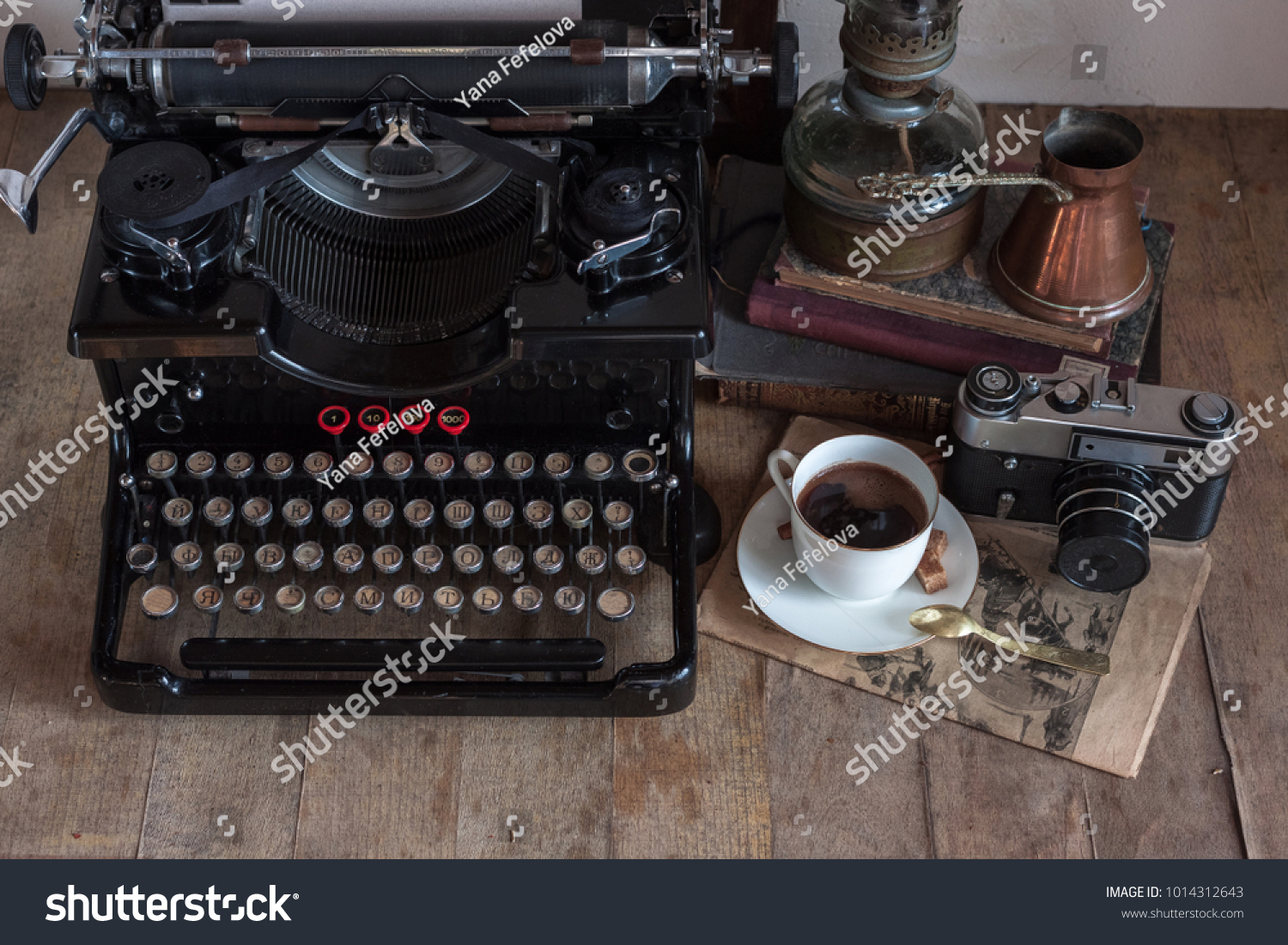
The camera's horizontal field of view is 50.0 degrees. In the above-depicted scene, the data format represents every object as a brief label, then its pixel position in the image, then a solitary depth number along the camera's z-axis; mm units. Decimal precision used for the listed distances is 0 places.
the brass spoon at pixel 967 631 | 1693
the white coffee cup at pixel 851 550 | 1629
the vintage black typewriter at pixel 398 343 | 1542
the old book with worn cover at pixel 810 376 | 1899
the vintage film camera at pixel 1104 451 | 1591
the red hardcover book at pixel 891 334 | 1835
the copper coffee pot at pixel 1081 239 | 1714
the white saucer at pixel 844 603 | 1700
